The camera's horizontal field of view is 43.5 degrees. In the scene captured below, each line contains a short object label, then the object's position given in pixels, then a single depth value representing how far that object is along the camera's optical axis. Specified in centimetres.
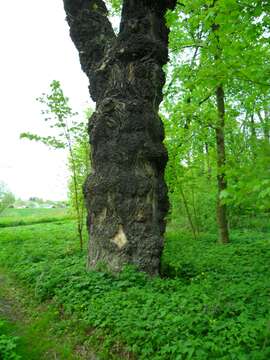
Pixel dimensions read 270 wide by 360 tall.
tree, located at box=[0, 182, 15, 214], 1823
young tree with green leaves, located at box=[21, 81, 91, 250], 857
